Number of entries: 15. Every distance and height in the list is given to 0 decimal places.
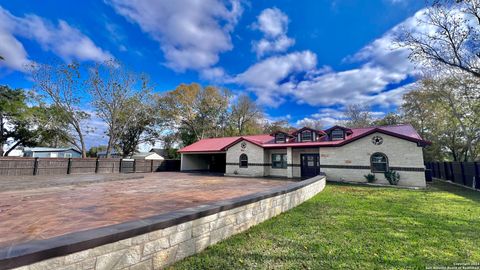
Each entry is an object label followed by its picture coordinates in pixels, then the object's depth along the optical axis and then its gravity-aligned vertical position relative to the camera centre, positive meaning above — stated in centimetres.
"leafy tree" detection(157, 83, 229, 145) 3109 +696
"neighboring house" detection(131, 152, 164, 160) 3709 +49
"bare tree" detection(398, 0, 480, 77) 1030 +616
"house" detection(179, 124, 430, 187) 1314 +39
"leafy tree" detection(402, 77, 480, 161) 1942 +468
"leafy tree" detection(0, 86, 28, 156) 2019 +496
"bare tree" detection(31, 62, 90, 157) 2047 +662
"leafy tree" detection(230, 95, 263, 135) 3481 +713
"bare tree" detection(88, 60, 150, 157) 2273 +705
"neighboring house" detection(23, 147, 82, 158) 3341 +91
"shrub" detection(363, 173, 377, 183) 1380 -123
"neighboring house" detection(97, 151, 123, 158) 3340 +58
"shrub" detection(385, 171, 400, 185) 1307 -110
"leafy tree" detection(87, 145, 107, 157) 4907 +210
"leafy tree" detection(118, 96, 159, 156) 2607 +451
